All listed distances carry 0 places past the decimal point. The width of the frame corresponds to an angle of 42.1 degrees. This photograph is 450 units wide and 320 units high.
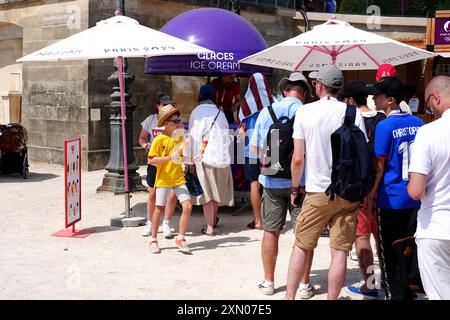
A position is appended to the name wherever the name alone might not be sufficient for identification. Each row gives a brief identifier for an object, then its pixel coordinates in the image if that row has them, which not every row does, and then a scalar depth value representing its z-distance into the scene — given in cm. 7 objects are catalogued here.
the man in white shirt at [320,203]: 445
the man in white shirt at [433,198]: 346
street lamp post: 1049
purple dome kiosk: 859
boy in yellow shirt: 659
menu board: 725
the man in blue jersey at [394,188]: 457
